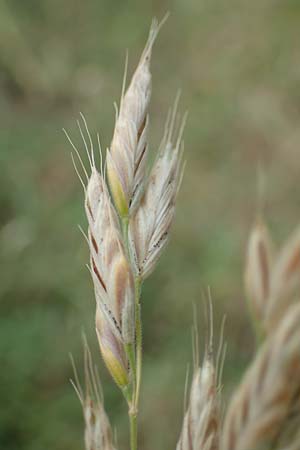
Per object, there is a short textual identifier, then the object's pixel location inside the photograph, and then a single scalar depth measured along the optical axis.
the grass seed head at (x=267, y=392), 0.13
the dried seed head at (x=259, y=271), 0.14
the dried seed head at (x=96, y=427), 0.11
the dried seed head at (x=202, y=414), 0.11
